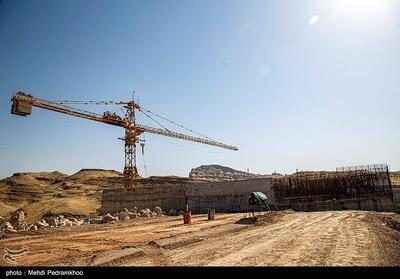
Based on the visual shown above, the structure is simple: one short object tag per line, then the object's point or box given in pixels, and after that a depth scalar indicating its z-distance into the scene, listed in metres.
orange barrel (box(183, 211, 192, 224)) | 22.85
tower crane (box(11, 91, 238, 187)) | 48.12
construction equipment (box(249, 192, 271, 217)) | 23.00
